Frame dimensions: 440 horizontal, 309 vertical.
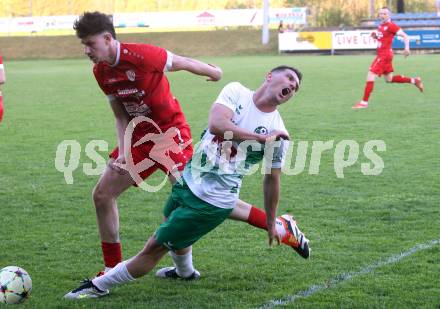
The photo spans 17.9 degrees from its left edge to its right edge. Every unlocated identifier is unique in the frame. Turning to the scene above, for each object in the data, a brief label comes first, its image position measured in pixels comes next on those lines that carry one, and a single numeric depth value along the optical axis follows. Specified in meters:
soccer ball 8.91
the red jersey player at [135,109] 9.55
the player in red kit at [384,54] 29.45
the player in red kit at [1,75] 12.32
